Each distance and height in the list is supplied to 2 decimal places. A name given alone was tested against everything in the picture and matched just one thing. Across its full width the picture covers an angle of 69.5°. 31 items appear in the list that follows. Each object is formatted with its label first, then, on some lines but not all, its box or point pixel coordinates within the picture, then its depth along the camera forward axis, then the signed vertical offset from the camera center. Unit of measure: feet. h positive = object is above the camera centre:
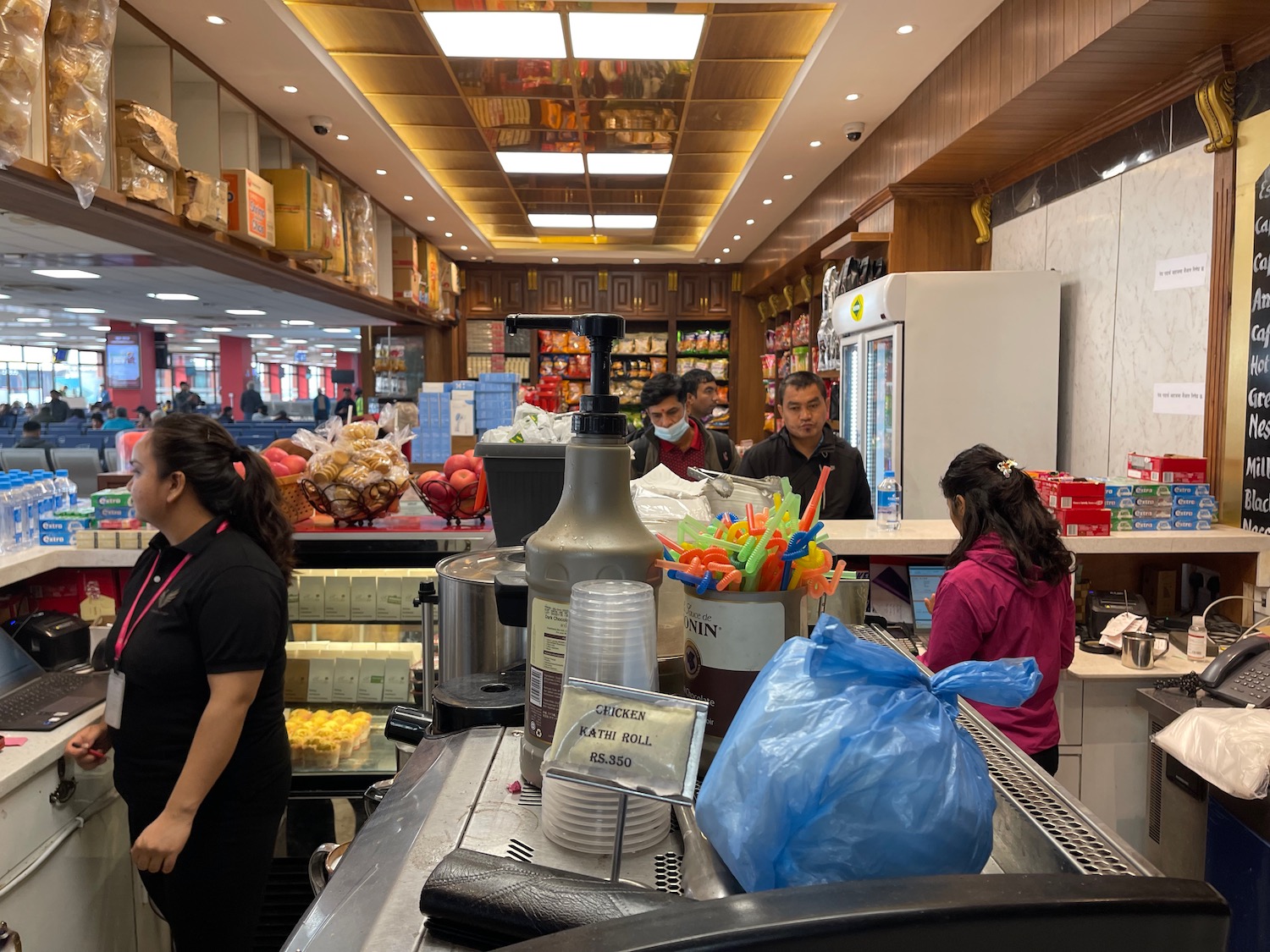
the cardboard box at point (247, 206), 15.31 +3.39
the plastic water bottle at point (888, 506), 11.19 -1.22
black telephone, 8.45 -2.50
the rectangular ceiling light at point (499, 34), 14.34 +6.09
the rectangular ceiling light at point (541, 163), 22.85 +6.24
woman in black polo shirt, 6.77 -2.12
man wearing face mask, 15.98 -0.50
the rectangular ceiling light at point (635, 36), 14.29 +6.07
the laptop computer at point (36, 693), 7.96 -2.68
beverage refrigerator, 15.44 +0.65
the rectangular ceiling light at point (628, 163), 22.82 +6.24
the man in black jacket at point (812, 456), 13.46 -0.74
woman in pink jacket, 7.89 -1.60
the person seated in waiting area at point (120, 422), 48.88 -0.99
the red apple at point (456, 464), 10.43 -0.67
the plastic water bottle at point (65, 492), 11.35 -1.10
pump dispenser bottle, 2.88 -0.43
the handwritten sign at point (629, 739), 2.29 -0.86
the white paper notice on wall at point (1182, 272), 11.89 +1.82
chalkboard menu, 10.61 +0.31
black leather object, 2.05 -1.14
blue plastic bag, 2.13 -0.88
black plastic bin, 5.34 -0.46
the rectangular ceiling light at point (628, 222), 31.19 +6.41
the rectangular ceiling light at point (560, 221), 31.35 +6.45
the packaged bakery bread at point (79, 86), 10.23 +3.62
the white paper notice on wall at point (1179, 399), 12.05 +0.12
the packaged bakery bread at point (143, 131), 12.01 +3.64
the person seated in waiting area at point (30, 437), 37.06 -1.31
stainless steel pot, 4.39 -1.09
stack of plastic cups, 2.52 -0.76
